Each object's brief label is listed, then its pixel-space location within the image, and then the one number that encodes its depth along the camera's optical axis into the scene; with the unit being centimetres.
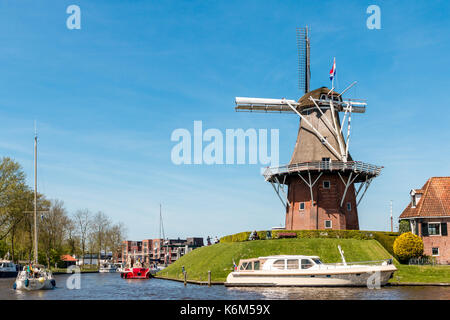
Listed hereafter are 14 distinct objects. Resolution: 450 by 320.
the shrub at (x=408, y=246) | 4684
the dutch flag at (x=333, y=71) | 5429
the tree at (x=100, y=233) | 10781
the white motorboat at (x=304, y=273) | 3578
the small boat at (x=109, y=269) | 10419
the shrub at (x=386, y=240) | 5016
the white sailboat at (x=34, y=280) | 4166
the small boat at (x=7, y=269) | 7249
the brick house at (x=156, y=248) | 16575
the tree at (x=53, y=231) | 8644
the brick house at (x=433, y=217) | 4978
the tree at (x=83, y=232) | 10440
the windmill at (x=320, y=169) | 5206
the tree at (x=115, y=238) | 11075
